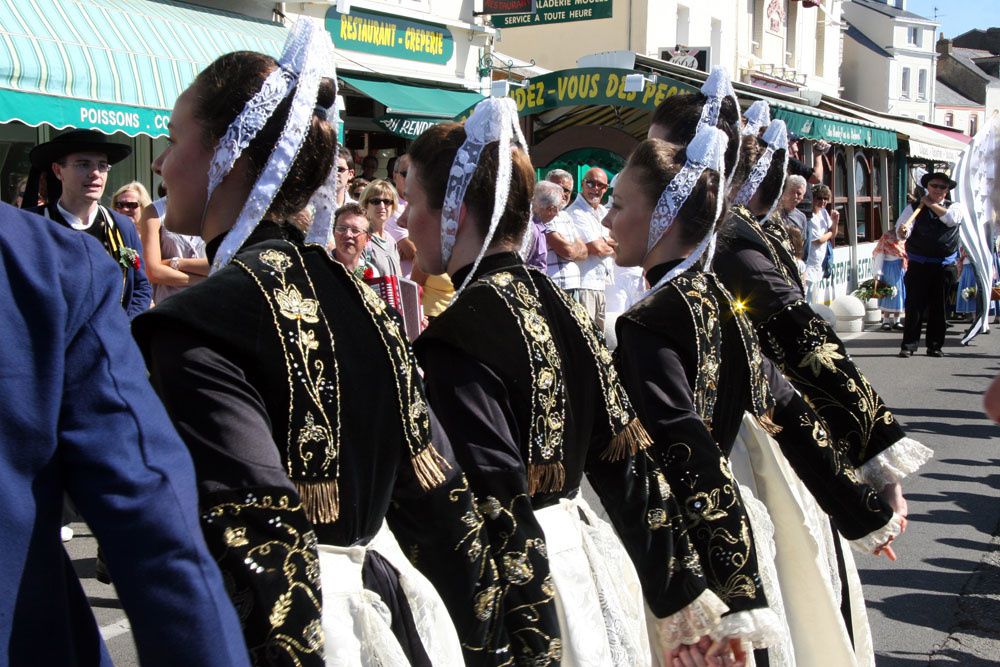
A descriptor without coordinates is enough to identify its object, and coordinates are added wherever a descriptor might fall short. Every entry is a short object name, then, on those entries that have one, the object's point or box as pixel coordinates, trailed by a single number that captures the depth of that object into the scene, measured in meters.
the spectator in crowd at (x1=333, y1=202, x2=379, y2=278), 6.04
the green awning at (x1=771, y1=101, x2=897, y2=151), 15.68
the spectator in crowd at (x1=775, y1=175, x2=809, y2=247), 8.20
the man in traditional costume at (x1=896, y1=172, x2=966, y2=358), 13.00
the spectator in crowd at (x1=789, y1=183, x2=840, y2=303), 13.64
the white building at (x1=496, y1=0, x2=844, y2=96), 23.56
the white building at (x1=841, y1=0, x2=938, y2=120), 49.12
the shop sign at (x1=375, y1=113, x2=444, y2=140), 12.98
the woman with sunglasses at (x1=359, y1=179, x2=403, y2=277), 6.47
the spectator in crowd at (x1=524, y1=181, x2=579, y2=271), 8.80
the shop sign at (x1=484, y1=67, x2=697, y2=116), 12.76
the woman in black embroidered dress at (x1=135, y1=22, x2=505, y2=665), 1.59
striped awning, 8.42
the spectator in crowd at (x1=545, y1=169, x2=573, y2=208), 9.74
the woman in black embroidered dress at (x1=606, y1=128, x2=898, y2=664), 2.69
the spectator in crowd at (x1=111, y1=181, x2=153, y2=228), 6.56
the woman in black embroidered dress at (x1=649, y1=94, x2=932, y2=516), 3.54
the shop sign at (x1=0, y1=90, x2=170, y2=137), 8.25
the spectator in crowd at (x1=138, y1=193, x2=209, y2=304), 5.88
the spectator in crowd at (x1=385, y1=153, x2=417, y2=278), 7.20
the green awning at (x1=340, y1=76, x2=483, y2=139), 12.97
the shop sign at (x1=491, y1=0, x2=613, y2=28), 16.58
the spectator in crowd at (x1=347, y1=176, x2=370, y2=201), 8.81
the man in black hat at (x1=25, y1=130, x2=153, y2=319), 5.47
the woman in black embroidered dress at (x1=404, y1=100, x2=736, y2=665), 2.17
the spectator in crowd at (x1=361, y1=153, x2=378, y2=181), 10.78
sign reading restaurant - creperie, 13.59
